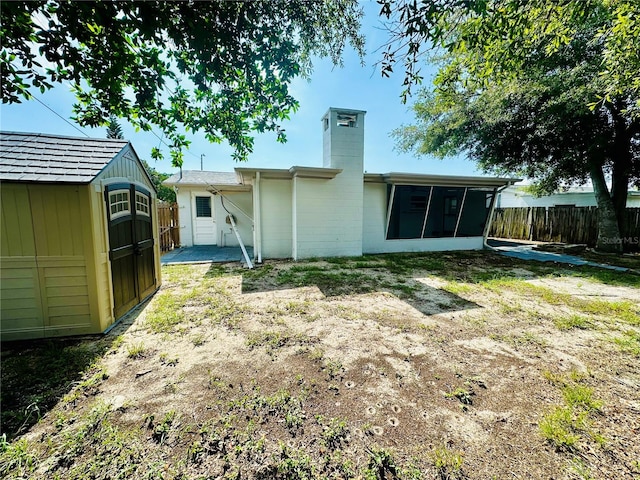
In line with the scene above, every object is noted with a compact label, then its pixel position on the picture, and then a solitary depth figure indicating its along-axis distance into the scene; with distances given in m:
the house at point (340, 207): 7.83
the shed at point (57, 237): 2.74
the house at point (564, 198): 17.14
